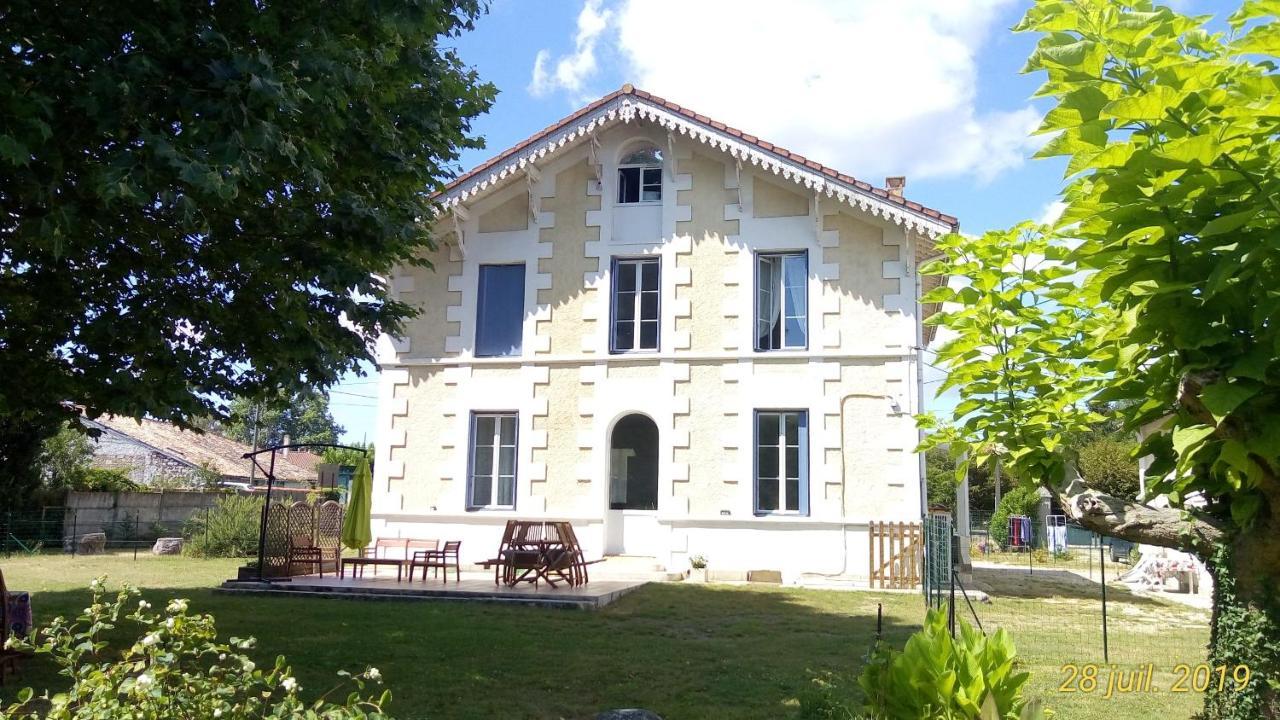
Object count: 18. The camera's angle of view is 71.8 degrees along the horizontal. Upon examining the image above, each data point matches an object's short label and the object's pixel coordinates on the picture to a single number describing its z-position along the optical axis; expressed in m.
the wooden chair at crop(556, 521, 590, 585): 13.76
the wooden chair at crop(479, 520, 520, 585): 13.85
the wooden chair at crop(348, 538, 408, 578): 15.48
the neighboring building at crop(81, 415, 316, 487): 36.31
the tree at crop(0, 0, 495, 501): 5.60
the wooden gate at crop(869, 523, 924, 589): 15.03
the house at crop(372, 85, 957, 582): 16.28
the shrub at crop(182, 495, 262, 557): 21.62
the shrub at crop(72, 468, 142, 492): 27.11
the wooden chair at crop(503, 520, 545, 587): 13.59
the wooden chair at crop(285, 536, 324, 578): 14.56
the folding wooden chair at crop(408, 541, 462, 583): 14.42
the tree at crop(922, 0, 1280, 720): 2.40
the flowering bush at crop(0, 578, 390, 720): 2.91
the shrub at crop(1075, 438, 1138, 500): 37.98
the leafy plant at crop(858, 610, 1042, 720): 3.45
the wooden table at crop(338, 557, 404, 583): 14.37
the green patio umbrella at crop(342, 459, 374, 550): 15.03
